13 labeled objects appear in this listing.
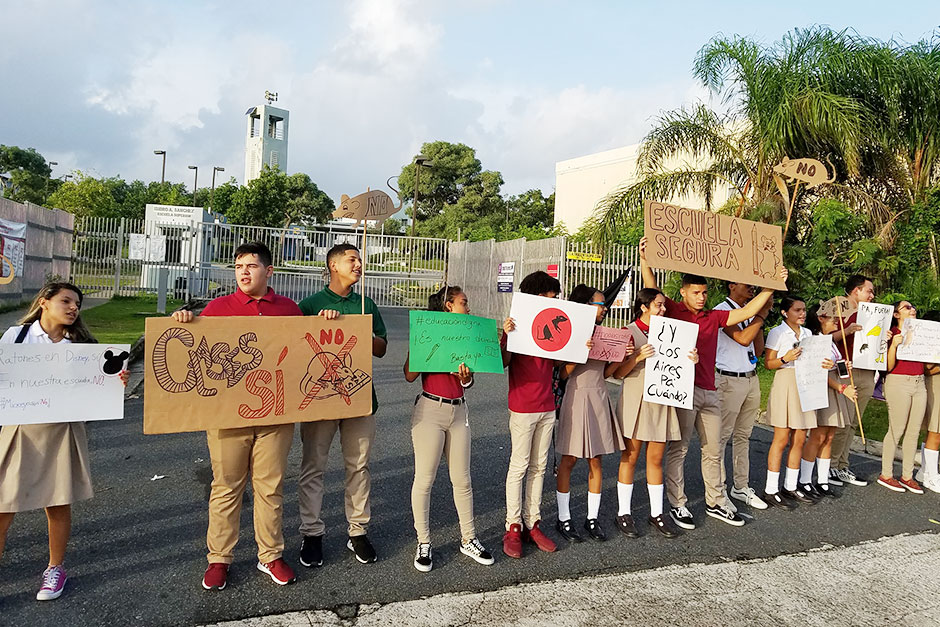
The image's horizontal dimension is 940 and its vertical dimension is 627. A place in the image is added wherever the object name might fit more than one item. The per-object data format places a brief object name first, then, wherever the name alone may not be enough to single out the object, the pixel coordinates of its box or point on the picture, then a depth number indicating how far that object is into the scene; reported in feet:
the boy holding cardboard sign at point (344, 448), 14.17
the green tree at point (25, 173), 128.57
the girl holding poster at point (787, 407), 19.39
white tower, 351.87
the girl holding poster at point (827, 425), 20.22
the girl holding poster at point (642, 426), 16.70
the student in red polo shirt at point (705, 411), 17.58
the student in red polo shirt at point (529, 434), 15.29
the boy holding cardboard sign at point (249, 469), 12.89
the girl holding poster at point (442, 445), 14.29
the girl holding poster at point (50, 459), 11.97
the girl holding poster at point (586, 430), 15.84
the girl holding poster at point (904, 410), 21.45
